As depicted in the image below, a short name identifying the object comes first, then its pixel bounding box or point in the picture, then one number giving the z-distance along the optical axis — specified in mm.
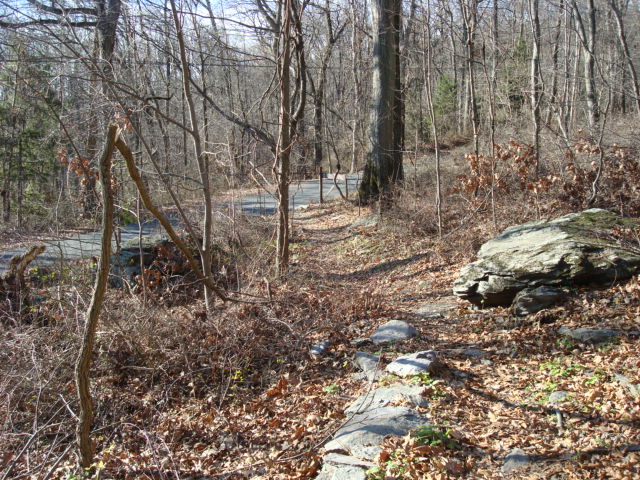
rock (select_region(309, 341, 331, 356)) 5664
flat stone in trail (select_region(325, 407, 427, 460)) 3672
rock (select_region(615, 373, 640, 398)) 3908
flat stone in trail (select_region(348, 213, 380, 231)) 11995
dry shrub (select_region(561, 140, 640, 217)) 8594
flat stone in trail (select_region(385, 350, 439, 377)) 4734
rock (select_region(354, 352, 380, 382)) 5002
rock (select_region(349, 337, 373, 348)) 5797
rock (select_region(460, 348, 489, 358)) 5191
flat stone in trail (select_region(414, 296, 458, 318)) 6617
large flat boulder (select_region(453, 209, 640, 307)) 5820
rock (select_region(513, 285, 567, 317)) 5742
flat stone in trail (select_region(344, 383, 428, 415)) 4246
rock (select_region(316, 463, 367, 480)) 3391
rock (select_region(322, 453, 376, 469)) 3486
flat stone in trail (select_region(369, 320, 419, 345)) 5738
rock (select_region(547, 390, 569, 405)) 4028
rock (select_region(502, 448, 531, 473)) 3328
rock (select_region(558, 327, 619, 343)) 4938
